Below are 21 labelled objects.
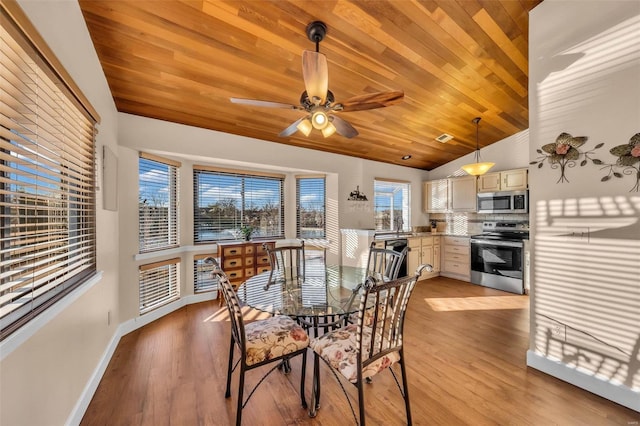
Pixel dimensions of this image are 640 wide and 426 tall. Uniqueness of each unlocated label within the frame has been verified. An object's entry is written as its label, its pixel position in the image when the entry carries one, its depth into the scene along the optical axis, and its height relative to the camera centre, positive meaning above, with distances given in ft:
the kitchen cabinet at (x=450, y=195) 16.62 +1.13
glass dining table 5.96 -2.22
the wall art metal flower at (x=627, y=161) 5.78 +1.11
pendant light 12.02 +2.04
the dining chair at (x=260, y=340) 5.20 -2.83
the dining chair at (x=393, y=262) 8.07 -1.67
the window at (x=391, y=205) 17.84 +0.49
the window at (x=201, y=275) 12.69 -3.10
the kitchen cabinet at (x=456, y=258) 16.50 -3.13
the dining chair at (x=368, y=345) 4.71 -2.82
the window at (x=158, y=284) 10.53 -3.07
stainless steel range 14.11 -2.62
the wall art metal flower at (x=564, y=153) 6.51 +1.50
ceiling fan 5.68 +2.81
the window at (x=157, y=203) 10.62 +0.49
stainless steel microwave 14.33 +0.51
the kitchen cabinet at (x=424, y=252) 16.29 -2.72
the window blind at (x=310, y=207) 15.67 +0.34
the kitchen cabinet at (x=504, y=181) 14.39 +1.76
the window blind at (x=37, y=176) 3.57 +0.73
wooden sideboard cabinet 12.38 -2.29
